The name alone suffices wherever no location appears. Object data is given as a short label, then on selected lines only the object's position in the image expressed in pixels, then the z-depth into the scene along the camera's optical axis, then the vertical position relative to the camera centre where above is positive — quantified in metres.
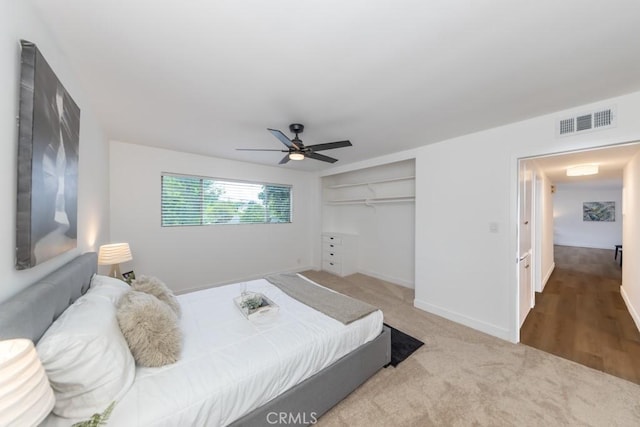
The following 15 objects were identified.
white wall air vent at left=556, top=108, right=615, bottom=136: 2.02 +0.84
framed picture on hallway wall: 7.45 +0.11
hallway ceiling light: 3.46 +0.68
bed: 1.02 -0.88
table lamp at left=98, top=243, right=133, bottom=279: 2.42 -0.44
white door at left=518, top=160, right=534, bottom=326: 2.64 -0.31
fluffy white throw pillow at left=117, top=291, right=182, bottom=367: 1.27 -0.69
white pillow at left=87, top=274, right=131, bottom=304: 1.52 -0.53
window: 3.80 +0.21
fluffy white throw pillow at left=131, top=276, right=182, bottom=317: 1.83 -0.61
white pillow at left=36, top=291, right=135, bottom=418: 0.95 -0.66
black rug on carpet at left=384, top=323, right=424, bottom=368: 2.21 -1.36
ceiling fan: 2.29 +0.69
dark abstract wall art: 1.02 +0.25
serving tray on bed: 1.87 -0.79
